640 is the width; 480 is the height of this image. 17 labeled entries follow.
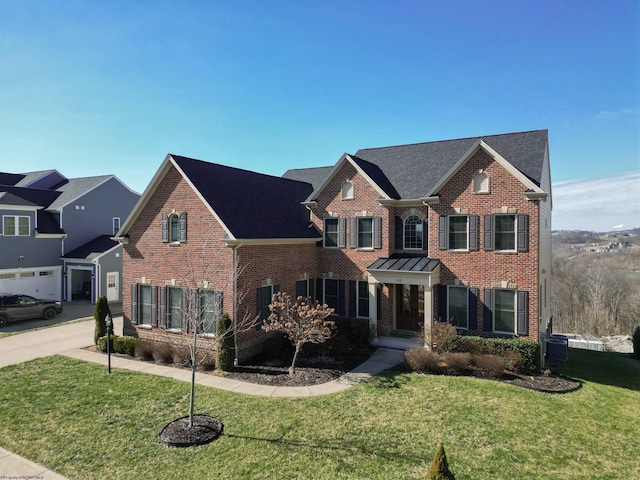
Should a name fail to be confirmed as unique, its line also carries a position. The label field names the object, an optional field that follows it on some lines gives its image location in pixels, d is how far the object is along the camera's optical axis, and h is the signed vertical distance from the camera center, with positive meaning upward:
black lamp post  14.21 -3.40
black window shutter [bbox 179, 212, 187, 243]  16.44 +0.30
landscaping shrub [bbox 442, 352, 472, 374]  13.93 -4.72
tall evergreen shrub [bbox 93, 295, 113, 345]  17.16 -3.93
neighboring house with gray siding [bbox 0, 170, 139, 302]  27.09 -0.17
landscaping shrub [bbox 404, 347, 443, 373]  14.05 -4.75
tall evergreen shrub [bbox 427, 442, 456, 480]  6.10 -3.83
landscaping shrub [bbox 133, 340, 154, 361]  15.71 -4.83
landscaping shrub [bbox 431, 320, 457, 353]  14.88 -4.05
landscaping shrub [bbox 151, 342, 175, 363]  15.34 -4.82
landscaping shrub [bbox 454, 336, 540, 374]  14.14 -4.40
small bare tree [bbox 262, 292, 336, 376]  13.87 -3.53
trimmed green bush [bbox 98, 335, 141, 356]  16.34 -4.80
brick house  15.41 -0.17
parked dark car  22.05 -4.45
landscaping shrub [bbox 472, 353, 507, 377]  13.53 -4.69
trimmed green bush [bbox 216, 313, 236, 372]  14.16 -4.32
